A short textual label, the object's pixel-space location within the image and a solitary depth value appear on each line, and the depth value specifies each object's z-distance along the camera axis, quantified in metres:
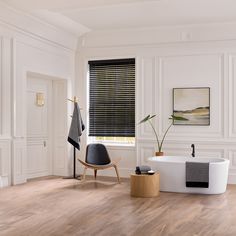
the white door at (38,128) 8.02
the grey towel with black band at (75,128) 7.95
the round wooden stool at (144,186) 6.21
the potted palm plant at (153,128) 7.78
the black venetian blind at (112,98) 8.55
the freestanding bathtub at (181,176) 6.50
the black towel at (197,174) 6.47
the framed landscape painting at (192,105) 7.91
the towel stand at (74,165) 8.09
